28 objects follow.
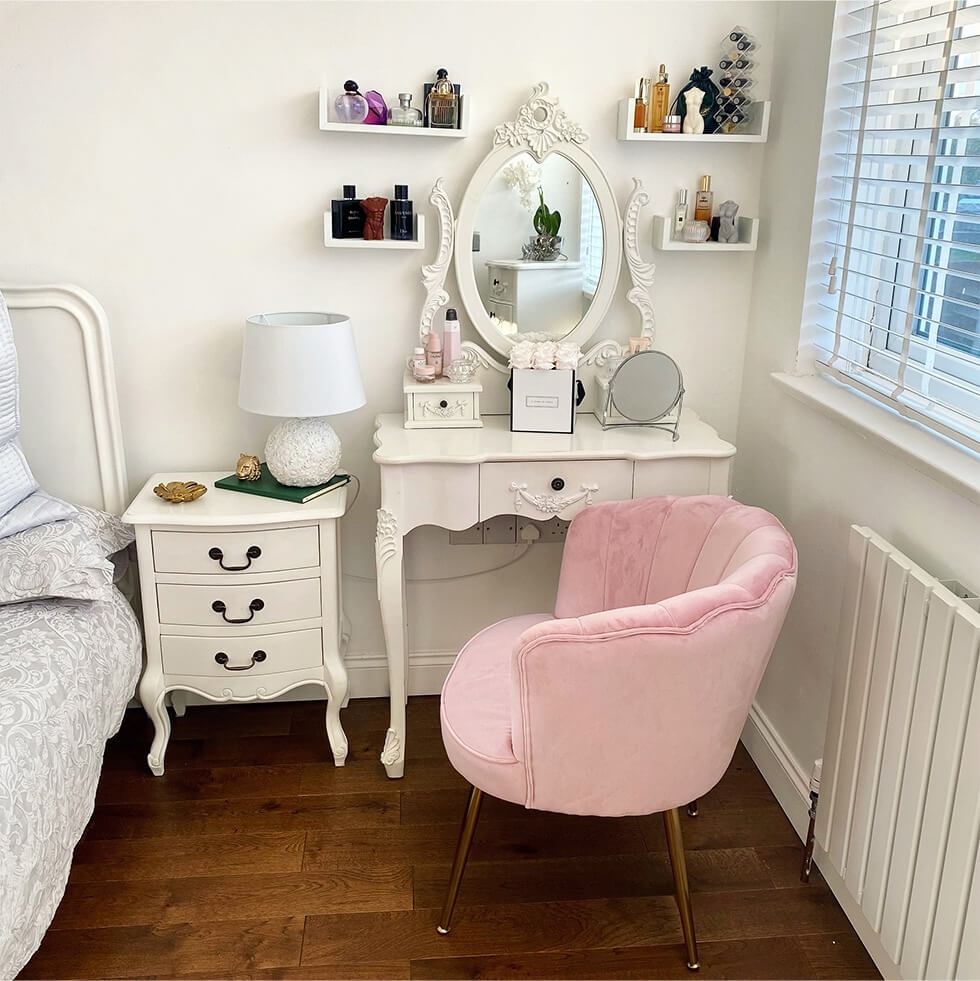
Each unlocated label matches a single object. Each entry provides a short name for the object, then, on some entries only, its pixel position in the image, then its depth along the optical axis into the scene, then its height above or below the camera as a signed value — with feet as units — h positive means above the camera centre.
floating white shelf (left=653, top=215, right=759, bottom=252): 7.77 -0.48
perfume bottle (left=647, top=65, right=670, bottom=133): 7.52 +0.59
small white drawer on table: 7.57 -1.71
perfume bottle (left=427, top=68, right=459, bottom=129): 7.32 +0.55
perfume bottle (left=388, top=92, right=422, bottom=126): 7.29 +0.47
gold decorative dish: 7.32 -2.31
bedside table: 7.23 -3.10
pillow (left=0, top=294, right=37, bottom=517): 6.86 -1.82
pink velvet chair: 5.09 -2.75
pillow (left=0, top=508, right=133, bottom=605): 6.42 -2.53
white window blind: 5.52 -0.18
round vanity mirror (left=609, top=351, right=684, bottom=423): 7.37 -1.52
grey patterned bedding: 4.99 -3.19
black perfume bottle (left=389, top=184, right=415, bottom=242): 7.48 -0.29
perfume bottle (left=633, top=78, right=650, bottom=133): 7.49 +0.56
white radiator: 4.75 -3.09
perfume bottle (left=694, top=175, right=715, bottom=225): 7.82 -0.16
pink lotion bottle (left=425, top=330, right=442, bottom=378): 7.79 -1.33
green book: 7.40 -2.33
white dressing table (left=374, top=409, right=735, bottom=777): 7.07 -2.11
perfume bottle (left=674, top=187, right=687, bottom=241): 7.84 -0.26
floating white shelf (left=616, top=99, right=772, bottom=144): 7.48 +0.35
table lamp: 7.02 -1.41
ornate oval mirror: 7.59 -0.43
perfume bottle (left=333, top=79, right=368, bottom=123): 7.19 +0.53
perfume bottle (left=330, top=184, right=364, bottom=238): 7.50 -0.29
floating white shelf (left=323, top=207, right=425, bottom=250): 7.46 -0.48
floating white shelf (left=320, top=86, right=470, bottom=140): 7.20 +0.36
